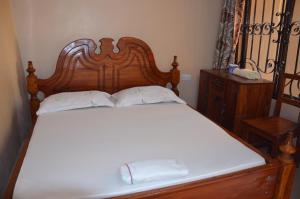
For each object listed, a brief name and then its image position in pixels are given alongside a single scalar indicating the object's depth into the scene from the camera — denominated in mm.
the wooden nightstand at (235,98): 2555
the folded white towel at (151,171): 1226
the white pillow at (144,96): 2451
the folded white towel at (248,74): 2689
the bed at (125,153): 1233
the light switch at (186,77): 3155
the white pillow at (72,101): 2244
